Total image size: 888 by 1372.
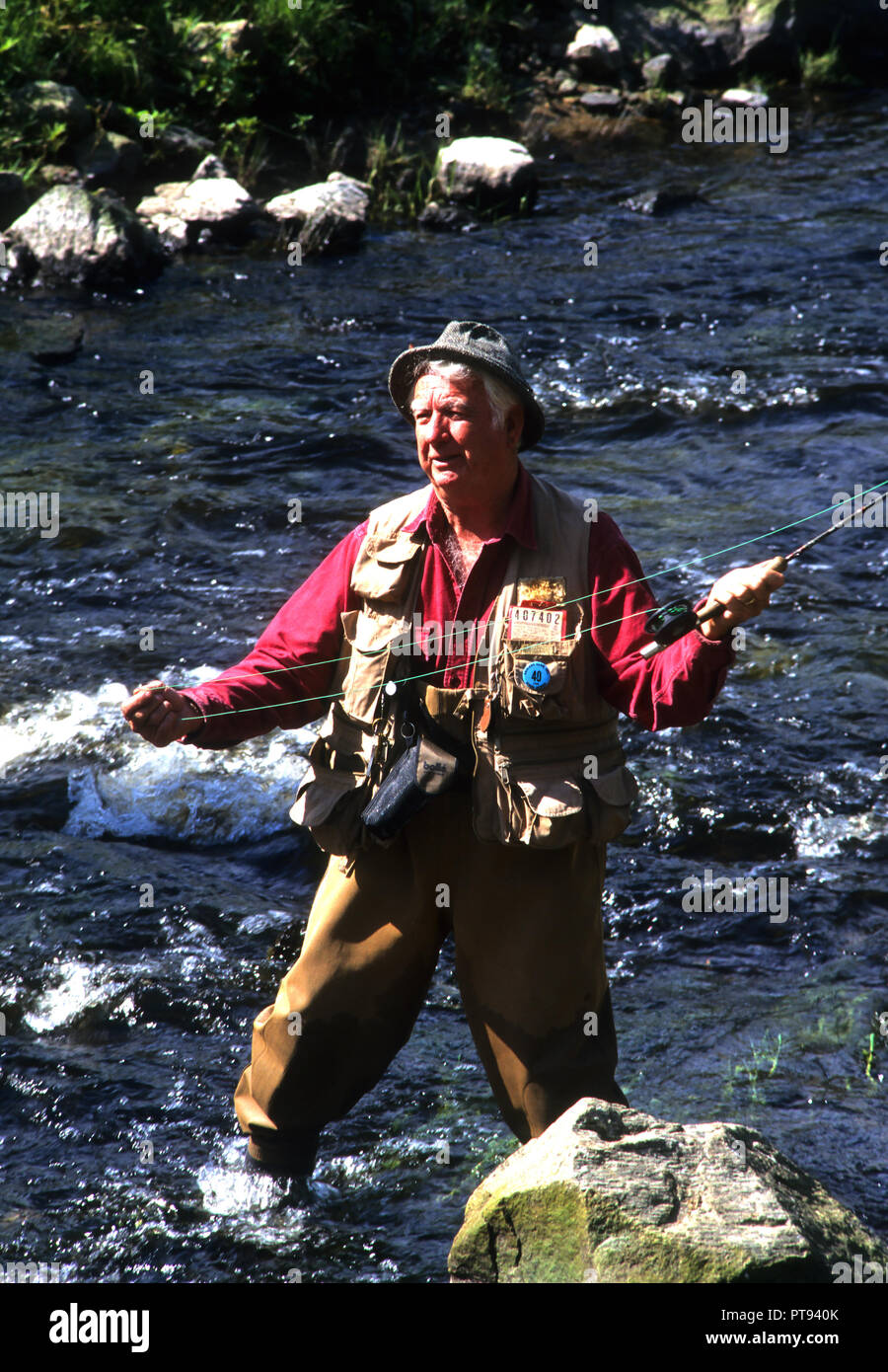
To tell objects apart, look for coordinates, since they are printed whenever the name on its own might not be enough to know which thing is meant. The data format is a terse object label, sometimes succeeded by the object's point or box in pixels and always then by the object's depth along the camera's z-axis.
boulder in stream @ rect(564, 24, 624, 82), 16.72
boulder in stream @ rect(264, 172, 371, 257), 12.34
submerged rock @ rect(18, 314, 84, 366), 10.20
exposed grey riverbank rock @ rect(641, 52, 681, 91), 16.64
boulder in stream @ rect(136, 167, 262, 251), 12.57
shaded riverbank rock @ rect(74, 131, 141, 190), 13.36
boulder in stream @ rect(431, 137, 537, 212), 13.25
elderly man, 3.20
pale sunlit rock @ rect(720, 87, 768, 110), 16.33
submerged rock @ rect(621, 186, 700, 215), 13.11
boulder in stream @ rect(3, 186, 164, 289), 11.55
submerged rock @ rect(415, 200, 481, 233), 13.02
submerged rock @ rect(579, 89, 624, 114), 16.11
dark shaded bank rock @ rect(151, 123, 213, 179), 13.99
